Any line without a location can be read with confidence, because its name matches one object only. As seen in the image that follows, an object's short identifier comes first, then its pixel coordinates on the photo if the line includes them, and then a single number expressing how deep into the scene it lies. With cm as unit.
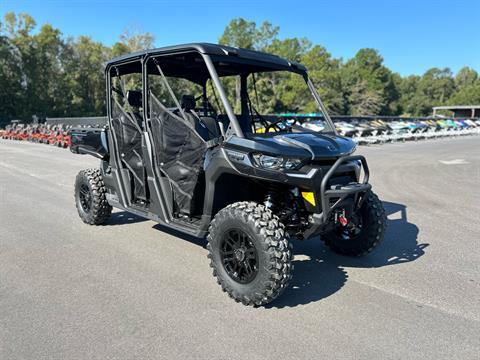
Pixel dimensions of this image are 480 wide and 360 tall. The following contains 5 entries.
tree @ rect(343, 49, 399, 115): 8581
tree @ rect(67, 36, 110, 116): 4956
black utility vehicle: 364
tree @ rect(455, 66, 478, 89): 11881
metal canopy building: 8386
